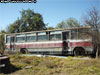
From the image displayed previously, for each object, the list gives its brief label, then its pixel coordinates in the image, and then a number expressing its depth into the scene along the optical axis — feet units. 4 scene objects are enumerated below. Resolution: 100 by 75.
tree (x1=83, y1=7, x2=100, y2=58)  35.32
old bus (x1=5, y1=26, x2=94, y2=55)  40.73
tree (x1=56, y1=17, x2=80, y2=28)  174.50
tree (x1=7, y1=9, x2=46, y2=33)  112.06
